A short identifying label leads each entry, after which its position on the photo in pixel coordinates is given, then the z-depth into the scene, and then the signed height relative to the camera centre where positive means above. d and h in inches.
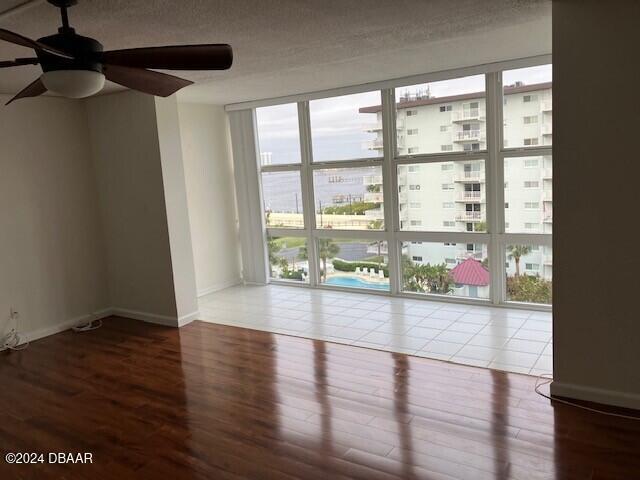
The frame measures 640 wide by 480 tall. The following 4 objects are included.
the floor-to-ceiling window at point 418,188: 189.0 -8.2
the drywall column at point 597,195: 106.3 -8.6
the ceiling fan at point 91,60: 78.0 +19.9
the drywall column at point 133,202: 189.5 -5.8
